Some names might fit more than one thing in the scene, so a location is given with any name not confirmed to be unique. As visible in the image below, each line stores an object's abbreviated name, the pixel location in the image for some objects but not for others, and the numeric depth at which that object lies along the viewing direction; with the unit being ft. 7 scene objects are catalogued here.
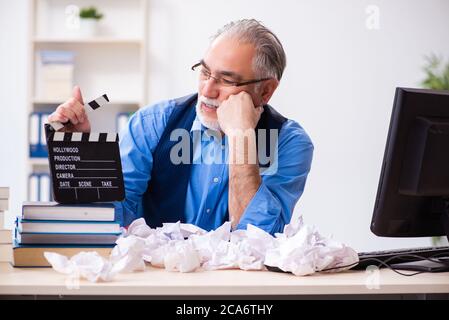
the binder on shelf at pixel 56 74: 13.51
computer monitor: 4.88
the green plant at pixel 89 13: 13.65
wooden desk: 4.06
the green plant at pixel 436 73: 14.08
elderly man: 7.16
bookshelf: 14.02
